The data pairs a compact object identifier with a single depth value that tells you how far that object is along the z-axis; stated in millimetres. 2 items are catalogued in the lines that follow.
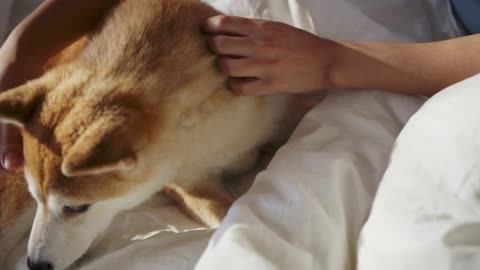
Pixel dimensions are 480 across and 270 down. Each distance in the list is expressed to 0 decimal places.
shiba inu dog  768
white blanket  697
